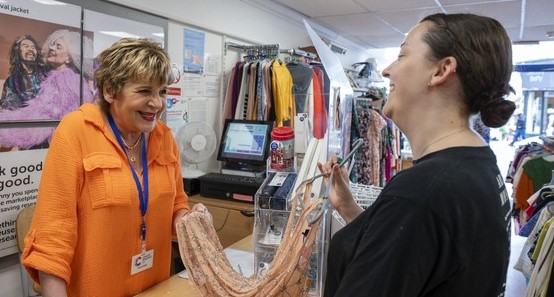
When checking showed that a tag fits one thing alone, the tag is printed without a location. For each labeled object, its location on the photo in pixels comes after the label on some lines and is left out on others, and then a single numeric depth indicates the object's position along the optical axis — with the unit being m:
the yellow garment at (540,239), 2.12
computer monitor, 3.15
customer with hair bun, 0.69
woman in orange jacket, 1.17
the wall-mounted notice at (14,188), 1.98
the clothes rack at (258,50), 3.67
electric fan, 3.12
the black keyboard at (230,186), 2.71
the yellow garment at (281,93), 3.32
